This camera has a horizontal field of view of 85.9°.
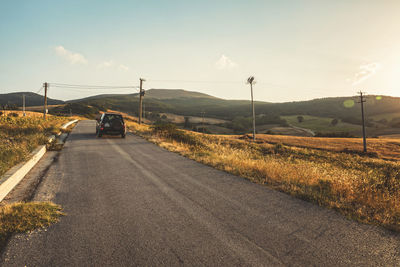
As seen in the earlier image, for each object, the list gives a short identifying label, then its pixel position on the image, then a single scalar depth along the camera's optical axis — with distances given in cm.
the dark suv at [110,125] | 1620
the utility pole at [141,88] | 3556
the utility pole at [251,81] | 5297
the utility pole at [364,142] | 4222
